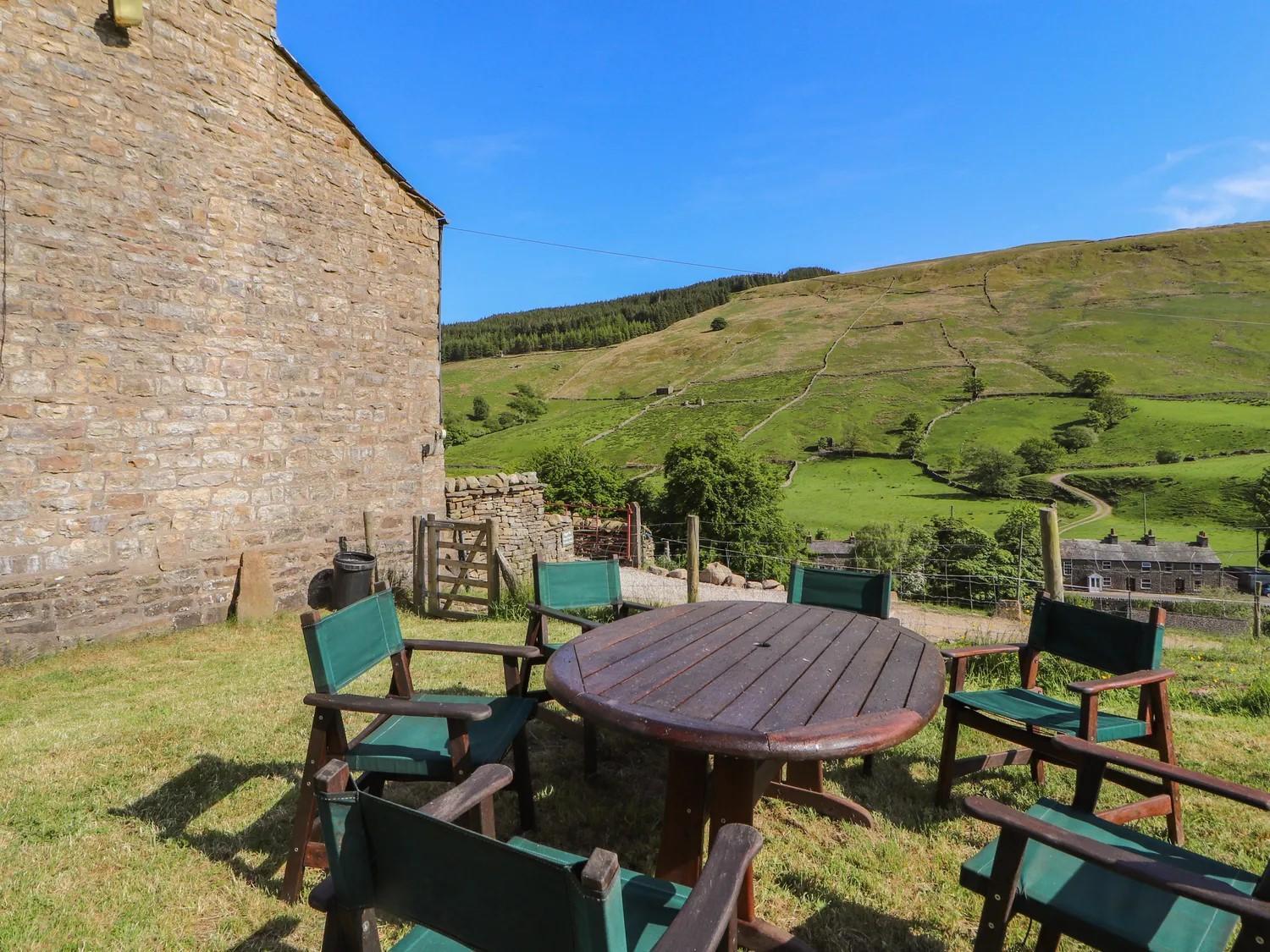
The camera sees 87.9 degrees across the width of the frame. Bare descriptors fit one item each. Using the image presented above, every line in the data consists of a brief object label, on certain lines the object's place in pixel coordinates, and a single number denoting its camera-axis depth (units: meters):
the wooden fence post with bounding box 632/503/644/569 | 14.72
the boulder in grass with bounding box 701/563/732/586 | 13.54
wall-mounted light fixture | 5.91
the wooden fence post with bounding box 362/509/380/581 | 7.91
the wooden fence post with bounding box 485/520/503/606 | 7.24
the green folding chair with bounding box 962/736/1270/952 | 1.37
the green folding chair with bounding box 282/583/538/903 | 2.26
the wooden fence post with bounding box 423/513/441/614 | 7.69
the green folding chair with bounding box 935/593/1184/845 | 2.55
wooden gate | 7.28
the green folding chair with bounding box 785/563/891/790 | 3.88
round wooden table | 1.86
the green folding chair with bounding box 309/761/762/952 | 0.99
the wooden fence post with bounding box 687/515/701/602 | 6.56
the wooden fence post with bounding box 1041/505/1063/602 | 5.02
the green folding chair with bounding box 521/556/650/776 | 3.47
